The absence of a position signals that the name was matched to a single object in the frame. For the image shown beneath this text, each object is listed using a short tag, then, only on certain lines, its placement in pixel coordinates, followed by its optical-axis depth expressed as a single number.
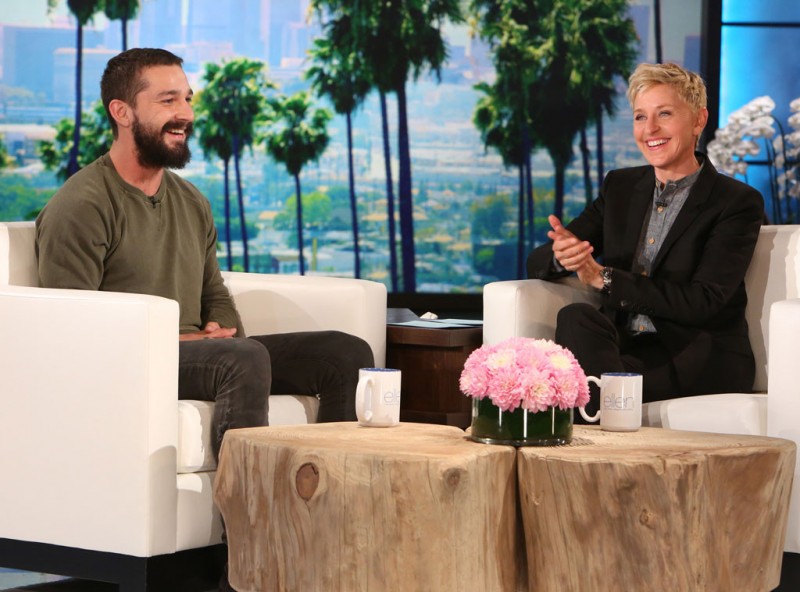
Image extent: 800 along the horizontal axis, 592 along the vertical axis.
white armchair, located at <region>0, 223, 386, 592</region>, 5.06
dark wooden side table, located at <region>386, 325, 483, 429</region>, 6.75
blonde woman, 6.21
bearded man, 5.57
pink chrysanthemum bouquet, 4.46
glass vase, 4.48
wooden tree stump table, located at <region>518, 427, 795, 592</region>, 4.30
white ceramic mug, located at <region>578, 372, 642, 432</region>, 4.83
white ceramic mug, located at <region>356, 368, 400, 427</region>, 4.80
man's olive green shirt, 5.66
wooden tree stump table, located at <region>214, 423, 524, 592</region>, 4.25
